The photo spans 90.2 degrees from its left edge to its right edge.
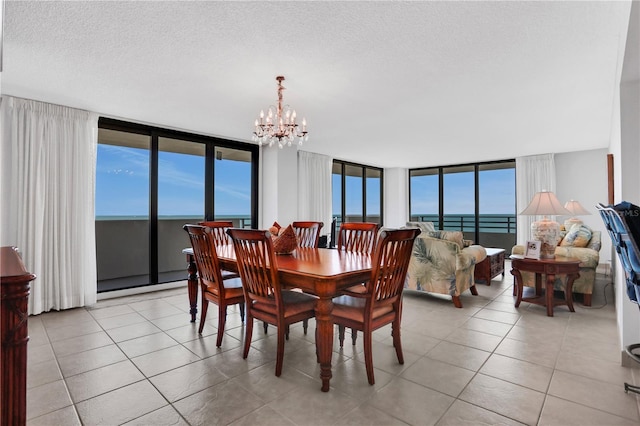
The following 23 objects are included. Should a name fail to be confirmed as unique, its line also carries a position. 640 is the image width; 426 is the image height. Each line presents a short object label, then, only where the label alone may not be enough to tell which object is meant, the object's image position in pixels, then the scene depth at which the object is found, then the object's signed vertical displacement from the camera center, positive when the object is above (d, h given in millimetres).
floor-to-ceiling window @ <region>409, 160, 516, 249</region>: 7570 +386
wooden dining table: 1890 -397
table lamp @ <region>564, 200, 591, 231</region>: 5074 +83
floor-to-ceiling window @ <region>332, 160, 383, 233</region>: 7543 +577
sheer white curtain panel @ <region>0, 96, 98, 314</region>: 3363 +207
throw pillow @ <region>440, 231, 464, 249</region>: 3893 -262
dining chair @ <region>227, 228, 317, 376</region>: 2045 -511
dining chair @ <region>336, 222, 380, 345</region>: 3248 -224
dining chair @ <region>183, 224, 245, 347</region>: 2535 -551
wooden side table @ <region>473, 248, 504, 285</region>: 4562 -772
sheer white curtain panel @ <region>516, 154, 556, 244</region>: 6449 +722
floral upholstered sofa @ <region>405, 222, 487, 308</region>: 3654 -588
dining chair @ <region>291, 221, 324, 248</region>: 3679 -222
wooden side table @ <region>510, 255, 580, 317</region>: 3297 -593
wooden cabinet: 931 -388
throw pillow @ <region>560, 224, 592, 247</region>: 4082 -283
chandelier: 3043 +846
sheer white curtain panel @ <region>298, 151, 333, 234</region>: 6224 +568
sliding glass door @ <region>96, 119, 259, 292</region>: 4539 +365
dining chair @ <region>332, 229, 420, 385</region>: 1978 -537
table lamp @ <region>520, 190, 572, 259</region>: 3523 -102
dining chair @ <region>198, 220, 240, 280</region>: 3699 -187
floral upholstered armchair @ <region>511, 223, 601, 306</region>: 3645 -462
